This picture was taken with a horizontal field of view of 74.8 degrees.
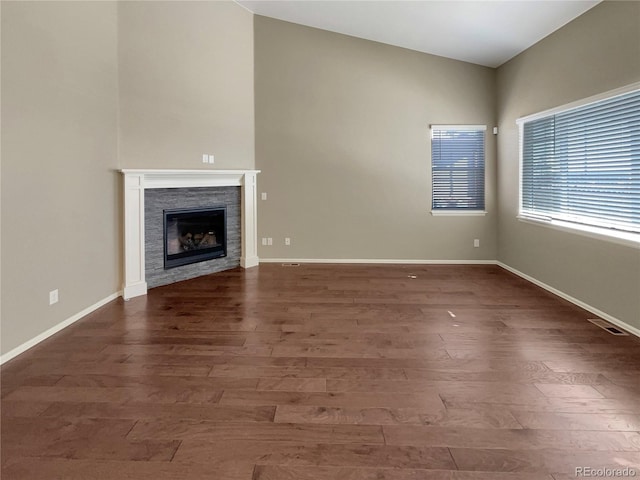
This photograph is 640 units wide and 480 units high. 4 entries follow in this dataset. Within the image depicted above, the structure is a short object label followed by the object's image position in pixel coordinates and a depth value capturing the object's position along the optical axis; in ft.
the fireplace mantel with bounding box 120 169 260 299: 15.37
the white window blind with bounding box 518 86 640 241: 12.16
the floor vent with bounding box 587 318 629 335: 11.66
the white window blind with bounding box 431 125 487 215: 21.71
